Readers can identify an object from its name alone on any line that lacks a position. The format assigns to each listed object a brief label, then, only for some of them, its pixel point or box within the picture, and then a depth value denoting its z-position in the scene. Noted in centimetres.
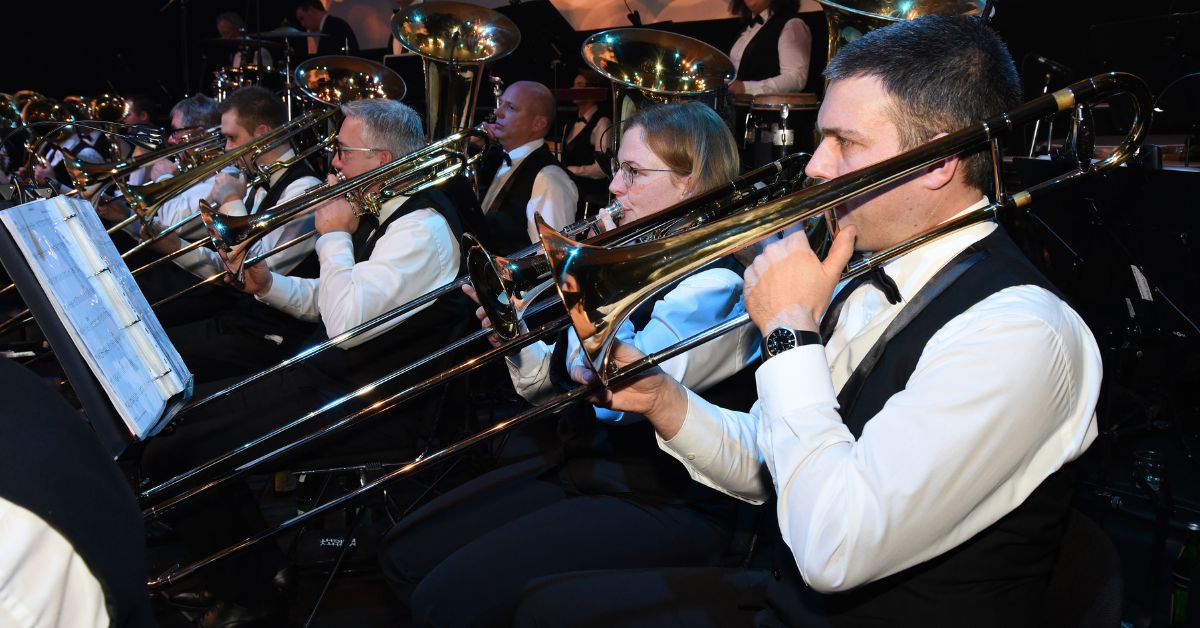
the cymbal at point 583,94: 620
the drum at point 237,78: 734
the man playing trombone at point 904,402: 121
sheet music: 147
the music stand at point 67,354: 140
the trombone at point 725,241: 137
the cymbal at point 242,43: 741
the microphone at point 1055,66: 383
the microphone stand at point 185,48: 823
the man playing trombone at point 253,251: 356
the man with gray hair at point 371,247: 286
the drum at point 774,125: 420
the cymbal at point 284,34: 696
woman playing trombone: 195
